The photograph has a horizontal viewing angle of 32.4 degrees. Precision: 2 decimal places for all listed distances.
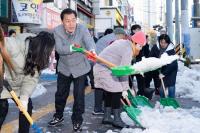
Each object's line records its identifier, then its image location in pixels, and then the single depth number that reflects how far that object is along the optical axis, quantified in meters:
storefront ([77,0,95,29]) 30.79
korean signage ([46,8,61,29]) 20.71
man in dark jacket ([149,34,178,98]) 6.91
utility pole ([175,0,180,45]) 23.54
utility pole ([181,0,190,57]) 20.36
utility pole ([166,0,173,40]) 24.55
